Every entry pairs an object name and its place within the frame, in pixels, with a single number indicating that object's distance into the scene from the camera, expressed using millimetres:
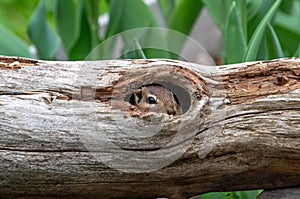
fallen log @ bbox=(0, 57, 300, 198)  2198
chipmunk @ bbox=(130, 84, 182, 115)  2184
